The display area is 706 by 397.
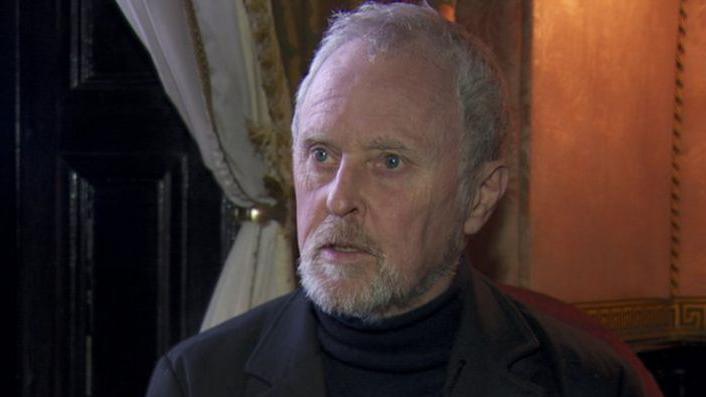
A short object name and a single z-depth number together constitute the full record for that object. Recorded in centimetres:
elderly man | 180
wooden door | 311
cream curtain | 272
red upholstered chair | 225
